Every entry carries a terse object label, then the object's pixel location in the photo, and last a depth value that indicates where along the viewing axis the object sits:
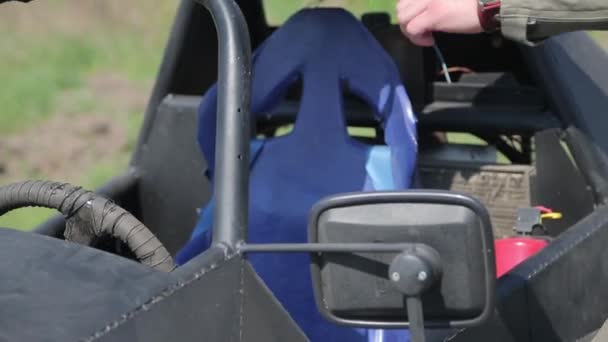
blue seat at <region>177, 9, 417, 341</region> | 4.26
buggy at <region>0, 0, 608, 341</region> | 3.55
